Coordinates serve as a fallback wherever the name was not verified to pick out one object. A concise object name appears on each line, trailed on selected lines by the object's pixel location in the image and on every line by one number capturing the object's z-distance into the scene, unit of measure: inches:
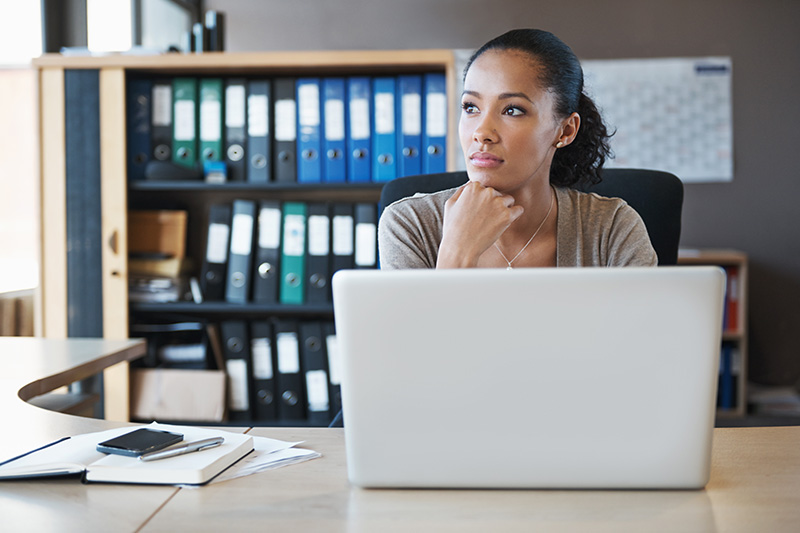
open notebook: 31.2
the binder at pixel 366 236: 102.6
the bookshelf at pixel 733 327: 114.5
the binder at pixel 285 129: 103.5
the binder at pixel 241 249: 105.1
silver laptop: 26.5
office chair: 58.1
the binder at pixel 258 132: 103.7
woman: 50.7
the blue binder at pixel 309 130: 102.9
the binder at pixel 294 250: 104.5
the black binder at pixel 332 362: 105.7
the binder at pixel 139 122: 104.9
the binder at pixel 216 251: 105.9
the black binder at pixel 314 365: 106.1
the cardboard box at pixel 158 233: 108.3
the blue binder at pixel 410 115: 100.9
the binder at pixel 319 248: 104.0
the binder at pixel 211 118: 104.5
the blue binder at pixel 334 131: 102.4
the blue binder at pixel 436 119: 100.3
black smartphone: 33.2
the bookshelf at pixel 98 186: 102.3
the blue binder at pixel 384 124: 101.7
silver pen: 32.7
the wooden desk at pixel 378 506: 26.5
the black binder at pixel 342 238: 103.8
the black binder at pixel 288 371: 106.7
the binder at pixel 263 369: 107.3
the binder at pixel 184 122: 104.5
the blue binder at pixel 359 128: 102.0
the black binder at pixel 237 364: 107.0
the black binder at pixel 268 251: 104.9
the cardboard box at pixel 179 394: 105.4
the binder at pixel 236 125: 104.2
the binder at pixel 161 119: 105.1
